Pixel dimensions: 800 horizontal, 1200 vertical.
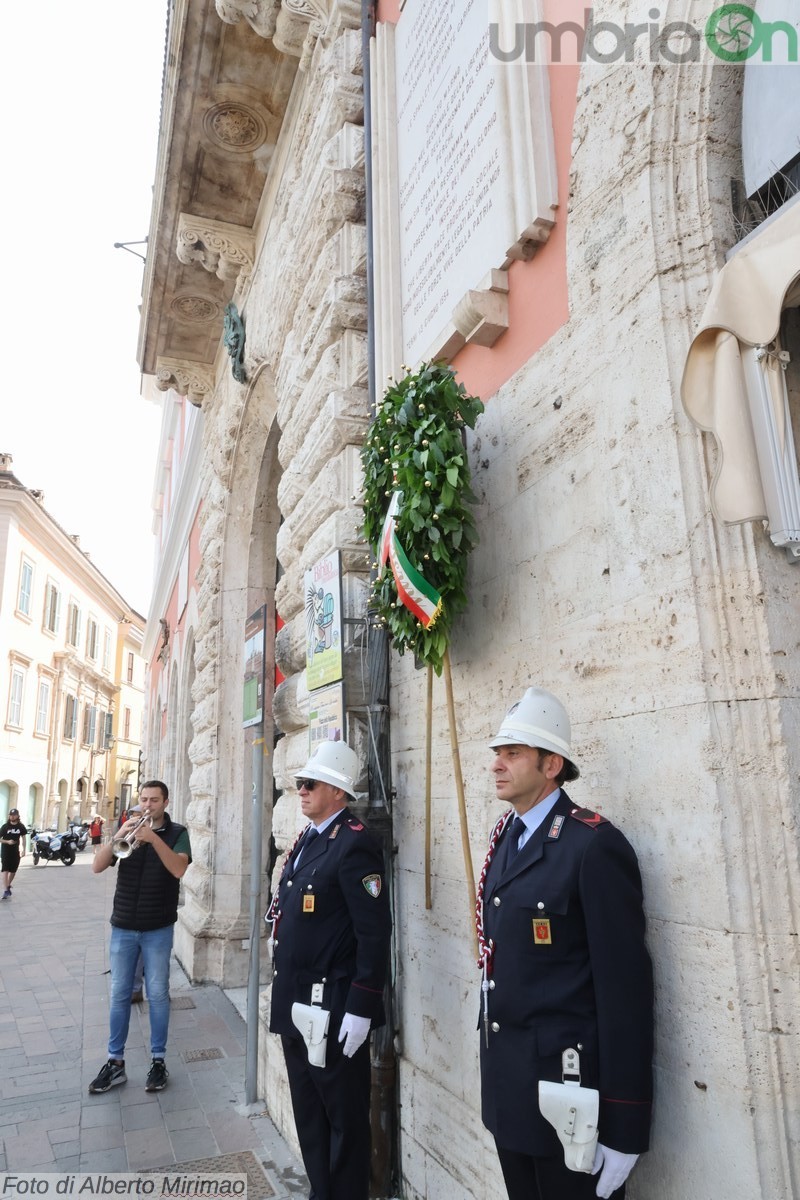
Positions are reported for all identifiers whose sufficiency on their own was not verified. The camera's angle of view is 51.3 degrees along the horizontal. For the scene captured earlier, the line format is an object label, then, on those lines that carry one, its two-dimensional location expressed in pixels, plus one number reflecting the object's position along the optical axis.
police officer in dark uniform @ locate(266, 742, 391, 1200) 3.31
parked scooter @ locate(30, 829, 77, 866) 25.75
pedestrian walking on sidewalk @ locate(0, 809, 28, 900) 15.41
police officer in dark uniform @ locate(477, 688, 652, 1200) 2.07
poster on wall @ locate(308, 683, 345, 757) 4.27
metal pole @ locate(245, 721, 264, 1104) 4.92
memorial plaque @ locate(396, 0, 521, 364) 3.53
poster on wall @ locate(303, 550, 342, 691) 4.43
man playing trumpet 5.25
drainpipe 3.85
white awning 2.07
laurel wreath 3.16
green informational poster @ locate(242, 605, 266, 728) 5.32
